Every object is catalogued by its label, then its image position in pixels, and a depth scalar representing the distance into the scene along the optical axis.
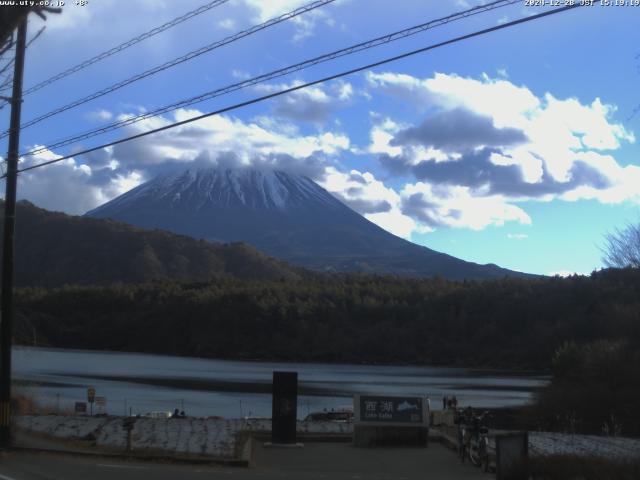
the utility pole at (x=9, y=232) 17.66
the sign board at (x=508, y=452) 13.27
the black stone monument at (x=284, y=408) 18.70
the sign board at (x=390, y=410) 19.12
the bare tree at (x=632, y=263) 52.55
